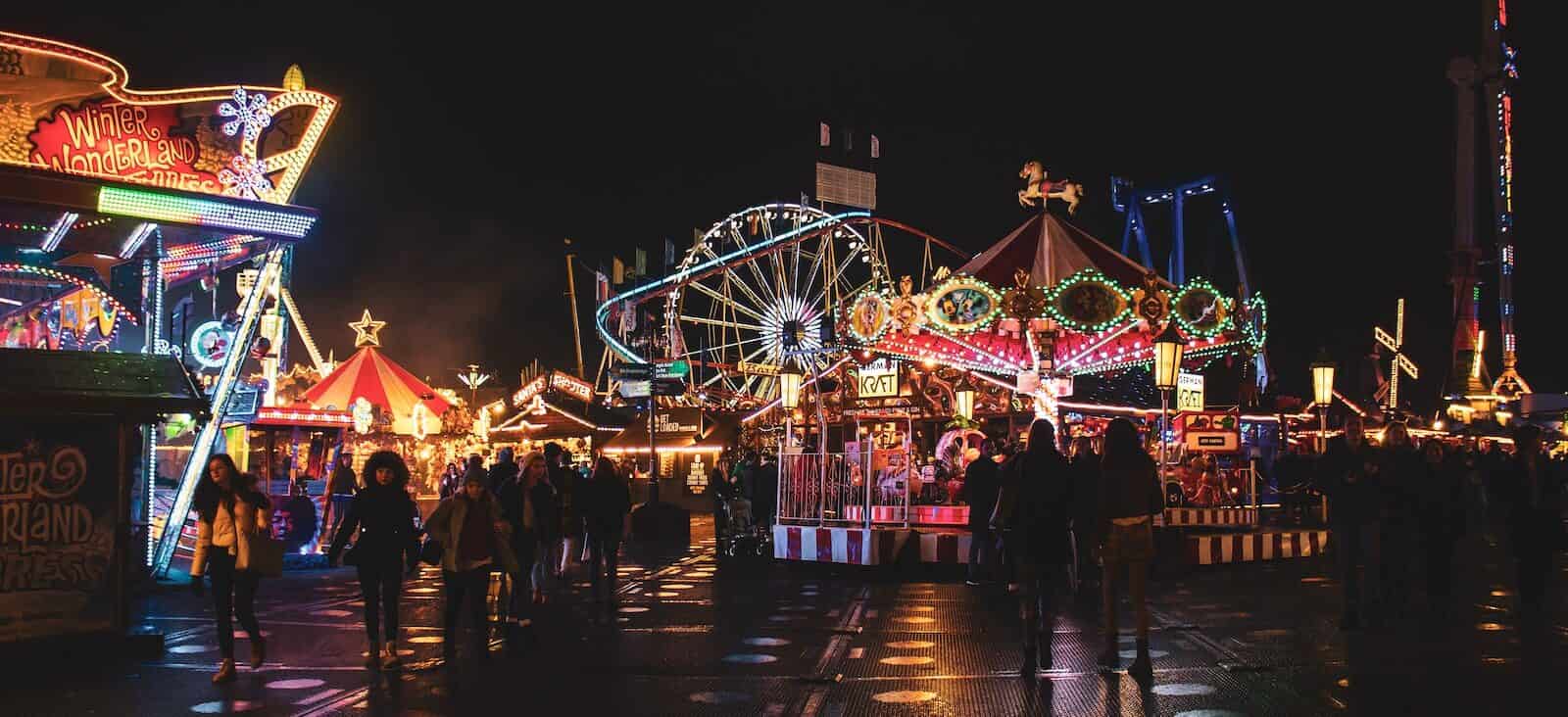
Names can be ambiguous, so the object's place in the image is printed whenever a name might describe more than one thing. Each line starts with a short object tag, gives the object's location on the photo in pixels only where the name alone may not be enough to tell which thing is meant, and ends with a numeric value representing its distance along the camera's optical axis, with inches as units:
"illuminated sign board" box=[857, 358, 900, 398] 1005.2
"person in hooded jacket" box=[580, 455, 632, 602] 491.2
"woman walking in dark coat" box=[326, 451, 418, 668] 351.6
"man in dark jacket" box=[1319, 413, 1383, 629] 384.8
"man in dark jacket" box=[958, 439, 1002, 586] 563.2
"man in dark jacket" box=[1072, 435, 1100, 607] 329.1
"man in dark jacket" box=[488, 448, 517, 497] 472.7
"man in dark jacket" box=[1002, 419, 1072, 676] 317.1
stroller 804.6
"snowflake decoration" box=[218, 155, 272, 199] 527.5
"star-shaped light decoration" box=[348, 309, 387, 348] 1392.7
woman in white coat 339.3
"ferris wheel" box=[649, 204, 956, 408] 1678.2
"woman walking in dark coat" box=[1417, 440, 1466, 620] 420.2
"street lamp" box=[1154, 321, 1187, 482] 661.3
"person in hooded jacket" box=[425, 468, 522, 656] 360.8
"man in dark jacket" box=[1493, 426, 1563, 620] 426.9
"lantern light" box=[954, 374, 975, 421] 1011.9
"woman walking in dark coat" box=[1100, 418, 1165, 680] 319.6
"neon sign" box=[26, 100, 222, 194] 475.2
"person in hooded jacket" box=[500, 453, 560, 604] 442.3
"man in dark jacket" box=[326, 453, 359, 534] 807.1
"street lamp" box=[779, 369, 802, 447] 888.9
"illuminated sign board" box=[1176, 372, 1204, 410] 1040.2
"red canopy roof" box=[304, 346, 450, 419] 1317.7
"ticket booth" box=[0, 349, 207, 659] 357.8
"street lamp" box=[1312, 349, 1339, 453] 869.8
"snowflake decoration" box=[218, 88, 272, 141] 533.3
